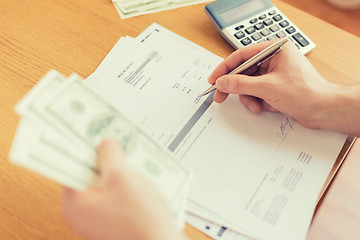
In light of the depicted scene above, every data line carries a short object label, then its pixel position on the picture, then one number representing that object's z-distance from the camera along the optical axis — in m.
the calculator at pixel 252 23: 0.66
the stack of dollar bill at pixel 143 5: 0.70
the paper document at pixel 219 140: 0.47
